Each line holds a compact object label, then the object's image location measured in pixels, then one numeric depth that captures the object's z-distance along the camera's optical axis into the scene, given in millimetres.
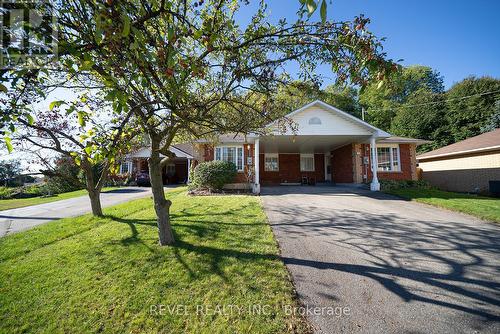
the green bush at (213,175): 13445
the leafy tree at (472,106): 23953
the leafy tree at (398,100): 36094
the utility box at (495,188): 12938
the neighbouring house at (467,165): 14188
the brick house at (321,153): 14125
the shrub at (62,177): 6890
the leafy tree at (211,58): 2086
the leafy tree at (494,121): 21359
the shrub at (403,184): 14536
